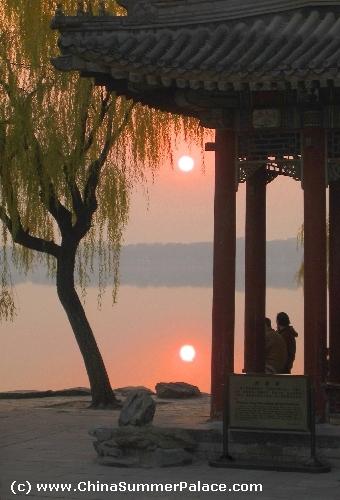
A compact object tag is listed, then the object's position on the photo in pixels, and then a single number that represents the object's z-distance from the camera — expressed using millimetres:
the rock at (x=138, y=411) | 18294
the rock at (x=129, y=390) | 31690
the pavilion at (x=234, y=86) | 18205
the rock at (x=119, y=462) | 17413
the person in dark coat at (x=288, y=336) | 24193
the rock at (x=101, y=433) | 18219
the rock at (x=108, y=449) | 17801
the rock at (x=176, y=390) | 30197
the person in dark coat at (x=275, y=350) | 23372
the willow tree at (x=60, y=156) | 26806
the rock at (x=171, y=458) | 17458
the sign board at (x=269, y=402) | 17518
